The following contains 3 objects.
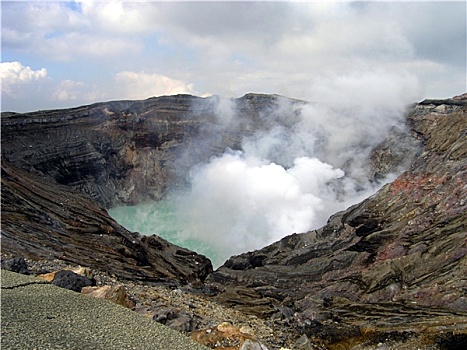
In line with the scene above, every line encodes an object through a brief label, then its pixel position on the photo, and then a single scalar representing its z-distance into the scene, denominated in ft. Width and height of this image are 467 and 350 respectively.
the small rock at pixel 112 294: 46.42
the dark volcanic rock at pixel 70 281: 47.01
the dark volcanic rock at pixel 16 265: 50.22
